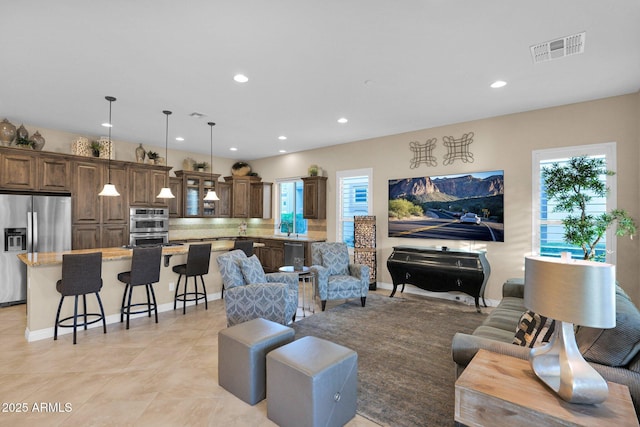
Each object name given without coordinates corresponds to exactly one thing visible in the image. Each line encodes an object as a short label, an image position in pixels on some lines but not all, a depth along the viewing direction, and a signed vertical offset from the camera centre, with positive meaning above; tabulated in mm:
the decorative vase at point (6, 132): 4789 +1241
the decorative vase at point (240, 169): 8312 +1186
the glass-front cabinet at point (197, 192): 7186 +513
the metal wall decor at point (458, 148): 5090 +1083
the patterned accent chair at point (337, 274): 4660 -941
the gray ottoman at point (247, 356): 2363 -1100
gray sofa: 1570 -741
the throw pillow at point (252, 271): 3740 -695
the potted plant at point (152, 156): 6492 +1188
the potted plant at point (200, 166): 7545 +1144
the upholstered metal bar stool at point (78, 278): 3422 -717
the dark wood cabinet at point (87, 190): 5422 +408
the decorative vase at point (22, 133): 4992 +1282
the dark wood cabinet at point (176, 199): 7012 +327
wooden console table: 1320 -844
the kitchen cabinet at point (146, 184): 6086 +593
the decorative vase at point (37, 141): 5069 +1168
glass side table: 4559 -891
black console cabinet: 4559 -847
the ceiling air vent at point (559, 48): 2711 +1511
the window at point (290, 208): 7668 +144
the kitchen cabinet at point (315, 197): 6758 +365
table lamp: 1344 -418
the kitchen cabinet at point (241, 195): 7965 +479
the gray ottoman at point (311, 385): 1953 -1118
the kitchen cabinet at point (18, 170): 4773 +674
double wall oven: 6094 -258
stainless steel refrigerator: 4785 -295
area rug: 2314 -1423
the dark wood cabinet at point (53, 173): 5082 +662
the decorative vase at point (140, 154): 6344 +1200
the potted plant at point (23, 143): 4945 +1119
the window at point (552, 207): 4000 +93
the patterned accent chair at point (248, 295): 3551 -928
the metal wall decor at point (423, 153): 5465 +1082
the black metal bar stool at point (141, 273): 3914 -763
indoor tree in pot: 3402 +187
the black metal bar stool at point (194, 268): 4457 -784
